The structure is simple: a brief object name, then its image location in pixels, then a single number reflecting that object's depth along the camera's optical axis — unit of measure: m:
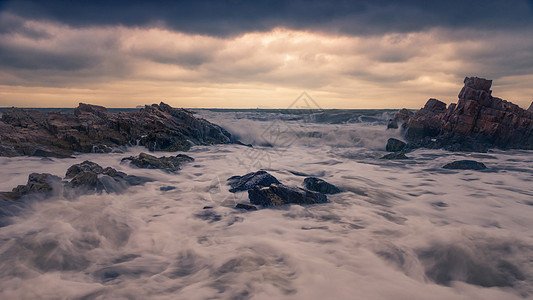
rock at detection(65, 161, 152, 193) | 5.71
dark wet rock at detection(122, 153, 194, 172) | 8.36
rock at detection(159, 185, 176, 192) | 6.89
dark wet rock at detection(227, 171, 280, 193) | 6.26
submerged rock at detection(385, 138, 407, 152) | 15.10
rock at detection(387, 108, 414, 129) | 19.78
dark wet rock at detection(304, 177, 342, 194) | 6.84
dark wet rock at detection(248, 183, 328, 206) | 5.72
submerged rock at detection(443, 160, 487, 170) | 9.77
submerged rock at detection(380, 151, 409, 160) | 12.50
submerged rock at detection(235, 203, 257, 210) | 5.48
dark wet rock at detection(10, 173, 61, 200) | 5.04
